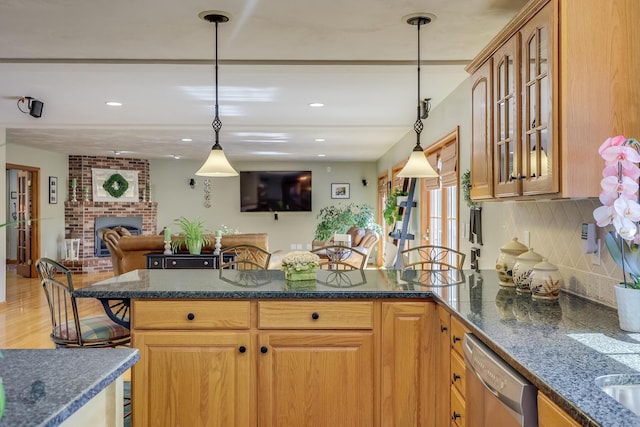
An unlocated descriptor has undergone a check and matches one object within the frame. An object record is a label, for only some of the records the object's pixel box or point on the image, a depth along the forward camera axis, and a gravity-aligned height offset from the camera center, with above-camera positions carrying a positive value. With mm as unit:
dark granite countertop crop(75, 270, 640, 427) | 1194 -387
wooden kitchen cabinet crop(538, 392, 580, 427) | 1132 -473
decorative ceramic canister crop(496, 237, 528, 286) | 2537 -245
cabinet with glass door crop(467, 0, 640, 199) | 1794 +446
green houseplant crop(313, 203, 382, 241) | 10211 -215
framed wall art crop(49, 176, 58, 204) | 9344 +443
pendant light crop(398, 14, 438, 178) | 2952 +268
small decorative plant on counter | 2645 -277
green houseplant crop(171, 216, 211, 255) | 5734 -297
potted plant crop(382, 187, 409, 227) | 7040 +44
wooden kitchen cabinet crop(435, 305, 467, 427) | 2047 -686
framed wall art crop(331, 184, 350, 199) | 11297 +471
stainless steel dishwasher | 1312 -516
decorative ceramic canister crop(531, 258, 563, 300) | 2158 -297
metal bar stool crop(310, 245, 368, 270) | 3520 -305
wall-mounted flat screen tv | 11039 +465
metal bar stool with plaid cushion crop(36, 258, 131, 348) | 2674 -634
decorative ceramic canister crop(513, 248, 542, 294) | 2319 -264
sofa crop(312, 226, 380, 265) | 7519 -430
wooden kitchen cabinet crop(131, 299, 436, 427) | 2395 -703
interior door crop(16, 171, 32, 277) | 9109 -256
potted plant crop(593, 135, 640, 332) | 1519 +47
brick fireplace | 9852 +21
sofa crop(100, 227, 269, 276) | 5961 -376
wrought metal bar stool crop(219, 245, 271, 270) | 5488 -484
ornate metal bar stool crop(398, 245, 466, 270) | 5022 -485
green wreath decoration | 10258 +565
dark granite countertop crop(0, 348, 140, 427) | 956 -366
